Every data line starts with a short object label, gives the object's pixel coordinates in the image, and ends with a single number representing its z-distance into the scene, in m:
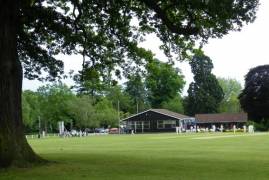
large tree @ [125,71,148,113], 143.91
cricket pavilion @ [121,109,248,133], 110.75
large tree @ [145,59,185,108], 125.61
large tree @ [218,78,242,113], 135.38
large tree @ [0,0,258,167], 16.86
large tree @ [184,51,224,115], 125.69
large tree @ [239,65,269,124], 100.31
